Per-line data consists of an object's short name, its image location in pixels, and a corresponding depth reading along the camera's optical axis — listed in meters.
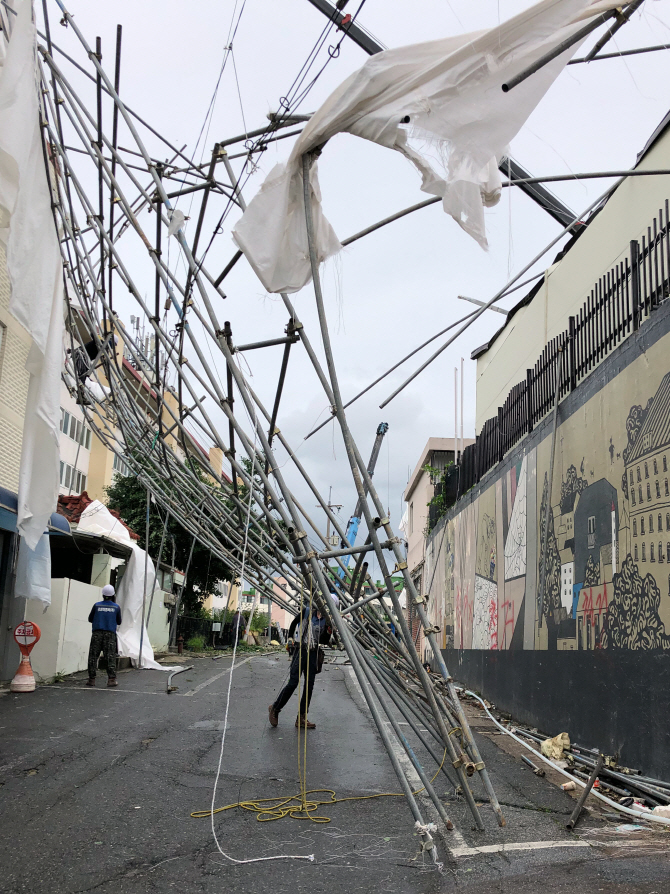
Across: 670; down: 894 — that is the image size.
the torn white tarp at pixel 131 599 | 17.73
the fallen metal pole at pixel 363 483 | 4.93
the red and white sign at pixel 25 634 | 12.09
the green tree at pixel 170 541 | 31.27
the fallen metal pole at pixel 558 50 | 4.39
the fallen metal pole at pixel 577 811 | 5.21
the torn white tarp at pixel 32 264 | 6.33
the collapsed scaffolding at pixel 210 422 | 5.11
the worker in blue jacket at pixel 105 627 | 13.57
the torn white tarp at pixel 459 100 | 4.60
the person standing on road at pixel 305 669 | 8.85
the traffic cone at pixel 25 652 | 11.82
